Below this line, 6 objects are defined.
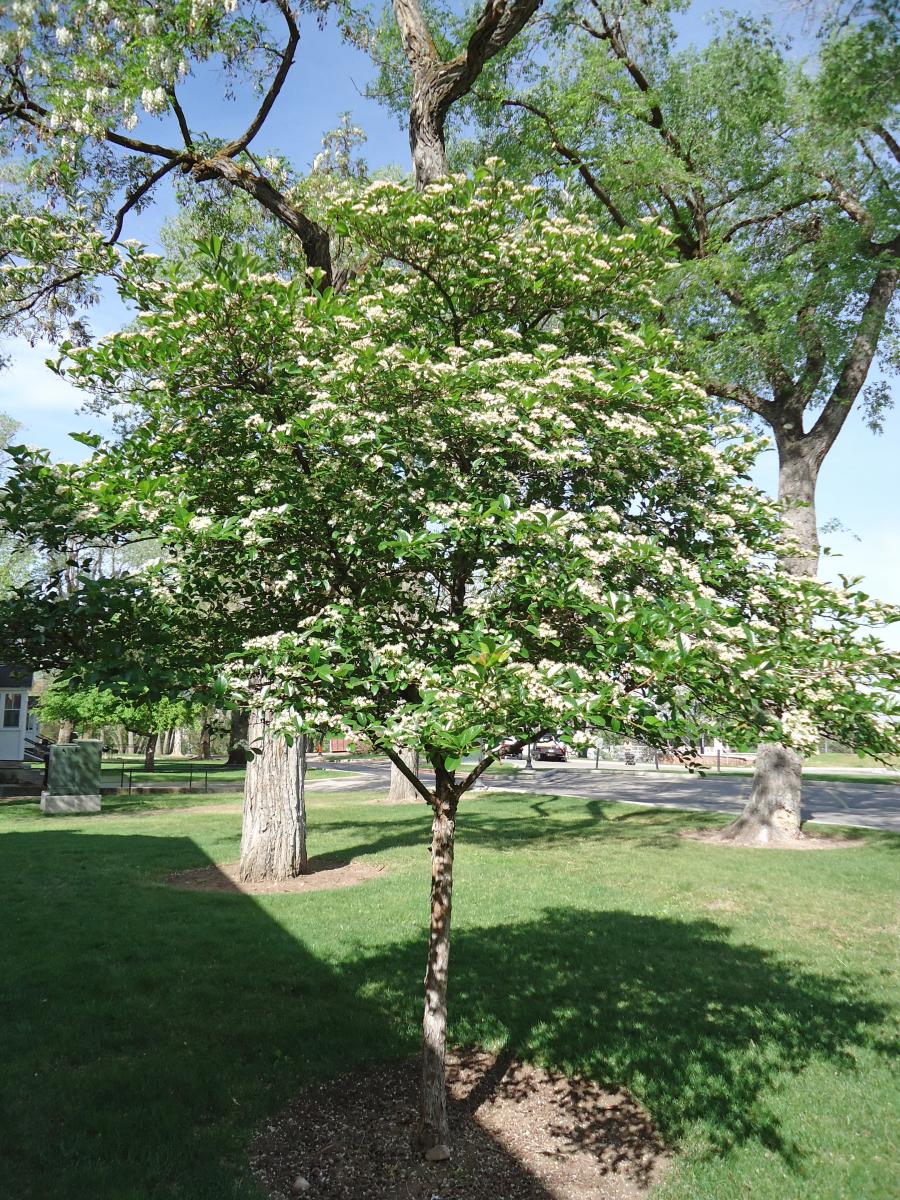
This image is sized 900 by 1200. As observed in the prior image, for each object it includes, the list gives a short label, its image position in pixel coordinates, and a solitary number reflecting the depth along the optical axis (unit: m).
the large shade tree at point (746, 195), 14.66
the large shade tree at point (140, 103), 7.92
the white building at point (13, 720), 31.62
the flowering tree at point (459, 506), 3.63
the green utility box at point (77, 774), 22.36
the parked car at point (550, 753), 49.88
